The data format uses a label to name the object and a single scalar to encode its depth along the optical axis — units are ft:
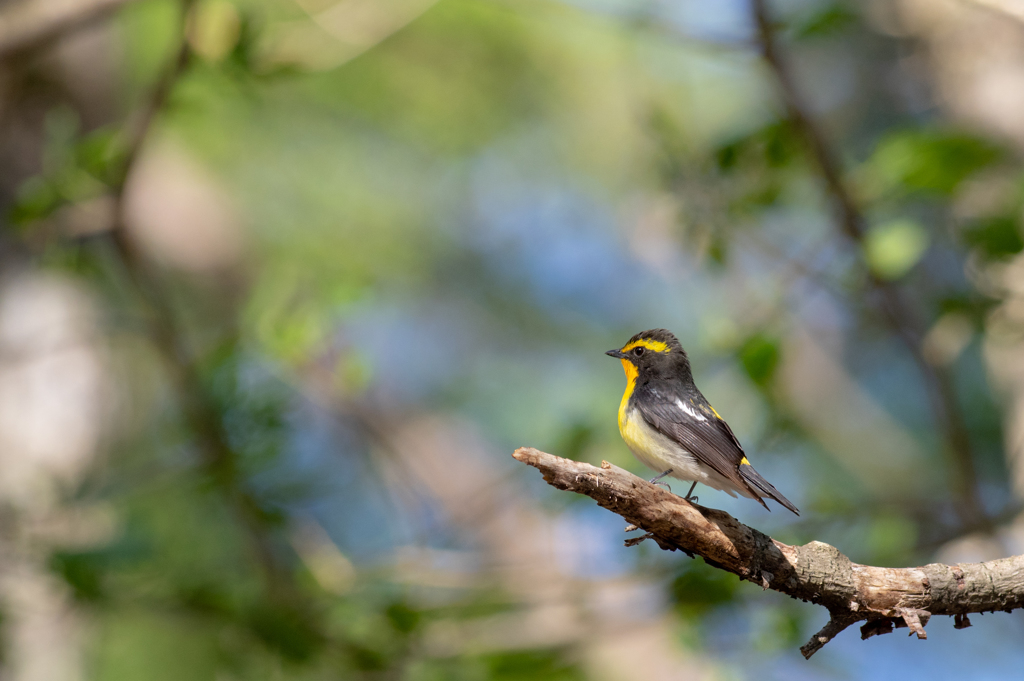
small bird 15.81
